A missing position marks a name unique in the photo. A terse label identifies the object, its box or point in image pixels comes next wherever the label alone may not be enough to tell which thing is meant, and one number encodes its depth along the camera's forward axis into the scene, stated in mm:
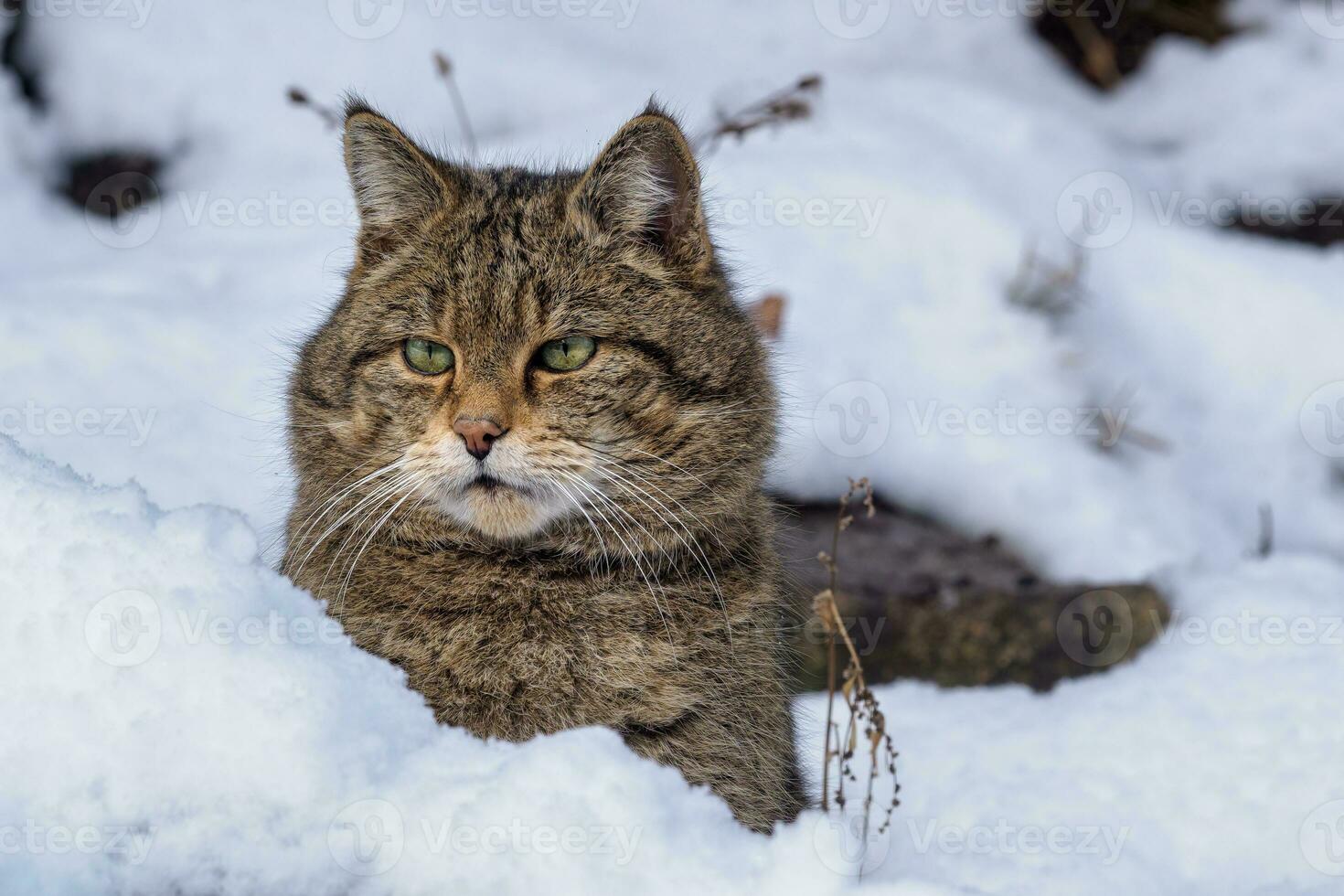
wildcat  5320
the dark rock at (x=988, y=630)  9031
